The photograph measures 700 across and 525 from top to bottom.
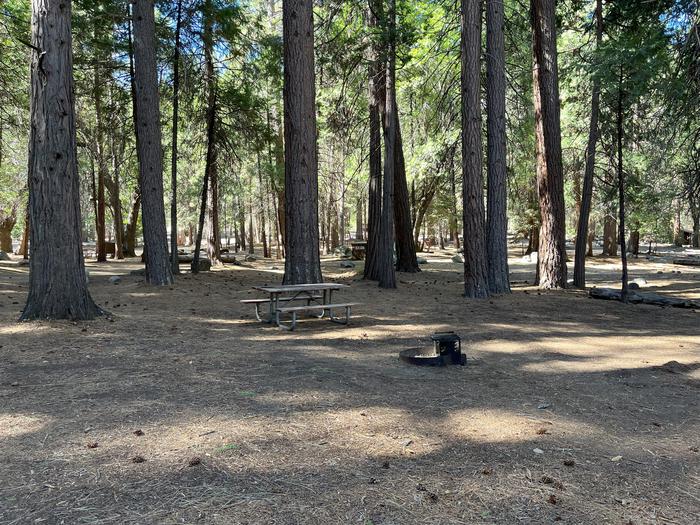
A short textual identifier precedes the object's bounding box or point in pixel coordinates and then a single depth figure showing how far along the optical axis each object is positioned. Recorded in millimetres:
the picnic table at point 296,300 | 7969
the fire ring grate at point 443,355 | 5926
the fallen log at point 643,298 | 11453
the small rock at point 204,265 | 17641
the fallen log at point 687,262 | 25391
